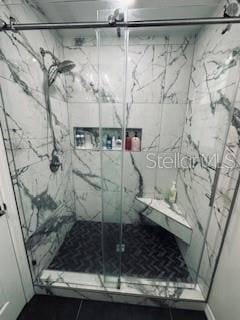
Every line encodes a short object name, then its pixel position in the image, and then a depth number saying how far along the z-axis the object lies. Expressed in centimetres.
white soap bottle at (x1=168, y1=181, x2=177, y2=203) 204
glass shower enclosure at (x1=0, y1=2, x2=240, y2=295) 119
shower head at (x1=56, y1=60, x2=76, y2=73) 162
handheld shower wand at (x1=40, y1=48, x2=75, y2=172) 151
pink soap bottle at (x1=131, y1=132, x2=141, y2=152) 200
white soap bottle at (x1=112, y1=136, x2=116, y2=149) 193
